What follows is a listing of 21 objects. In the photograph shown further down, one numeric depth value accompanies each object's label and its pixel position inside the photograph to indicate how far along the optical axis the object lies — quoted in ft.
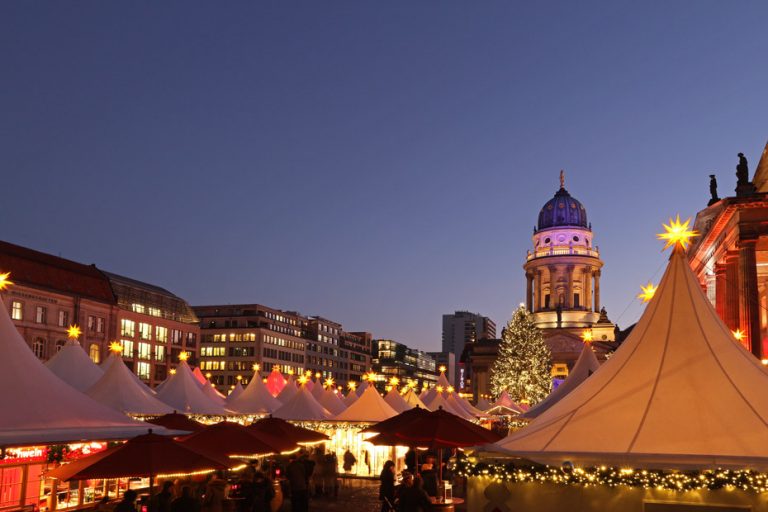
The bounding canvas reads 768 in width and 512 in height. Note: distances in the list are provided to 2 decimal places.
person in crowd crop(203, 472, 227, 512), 51.01
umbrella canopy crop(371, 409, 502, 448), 61.72
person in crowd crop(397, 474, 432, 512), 48.52
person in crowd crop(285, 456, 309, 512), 65.05
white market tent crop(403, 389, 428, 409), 141.74
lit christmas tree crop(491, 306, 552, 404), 284.41
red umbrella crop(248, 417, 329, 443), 69.97
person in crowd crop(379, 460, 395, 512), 62.44
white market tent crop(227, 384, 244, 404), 138.41
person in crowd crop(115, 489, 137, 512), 41.39
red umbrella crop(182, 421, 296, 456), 53.93
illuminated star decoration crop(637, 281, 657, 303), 66.08
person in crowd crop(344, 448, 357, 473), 104.78
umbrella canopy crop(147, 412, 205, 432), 70.95
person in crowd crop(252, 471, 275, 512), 57.31
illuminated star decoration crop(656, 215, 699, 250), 51.75
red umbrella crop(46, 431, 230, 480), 39.29
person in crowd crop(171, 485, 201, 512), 44.65
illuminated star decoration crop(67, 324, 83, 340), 106.22
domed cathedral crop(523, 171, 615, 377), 377.50
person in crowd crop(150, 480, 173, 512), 44.96
